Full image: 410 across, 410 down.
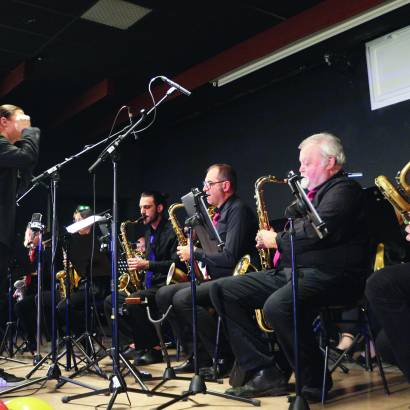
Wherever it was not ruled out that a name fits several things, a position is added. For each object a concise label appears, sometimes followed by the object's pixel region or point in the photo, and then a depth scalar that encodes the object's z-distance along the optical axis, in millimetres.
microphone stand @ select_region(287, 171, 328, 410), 2430
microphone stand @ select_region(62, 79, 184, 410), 2803
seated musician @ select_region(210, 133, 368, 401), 2822
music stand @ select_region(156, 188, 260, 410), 2832
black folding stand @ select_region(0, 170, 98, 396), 3547
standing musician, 3520
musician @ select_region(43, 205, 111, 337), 4324
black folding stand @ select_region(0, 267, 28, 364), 5630
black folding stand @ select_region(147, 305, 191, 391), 3270
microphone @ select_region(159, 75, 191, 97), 3031
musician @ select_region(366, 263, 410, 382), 2393
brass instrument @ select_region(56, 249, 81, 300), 5735
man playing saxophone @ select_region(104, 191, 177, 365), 4758
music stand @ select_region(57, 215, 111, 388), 3771
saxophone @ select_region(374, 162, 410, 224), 2863
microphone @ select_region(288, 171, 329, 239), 2459
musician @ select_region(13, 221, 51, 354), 6121
